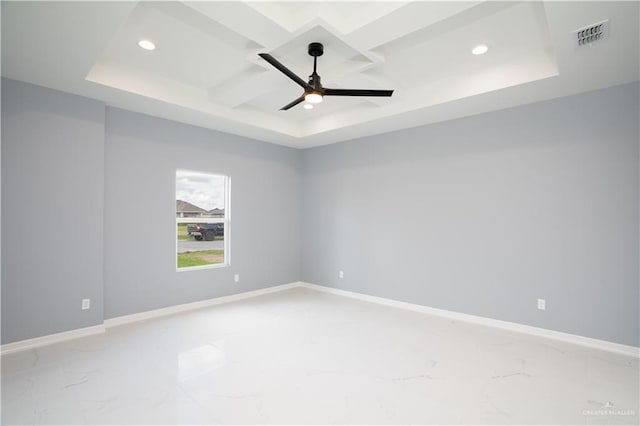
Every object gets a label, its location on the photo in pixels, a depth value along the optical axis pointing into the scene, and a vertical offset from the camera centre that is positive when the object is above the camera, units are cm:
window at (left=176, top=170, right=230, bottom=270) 474 -3
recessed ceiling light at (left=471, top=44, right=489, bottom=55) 299 +164
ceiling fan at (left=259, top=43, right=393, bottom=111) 273 +117
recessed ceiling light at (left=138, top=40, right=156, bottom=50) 293 +164
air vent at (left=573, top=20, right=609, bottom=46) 227 +138
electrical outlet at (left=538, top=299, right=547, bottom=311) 367 -100
